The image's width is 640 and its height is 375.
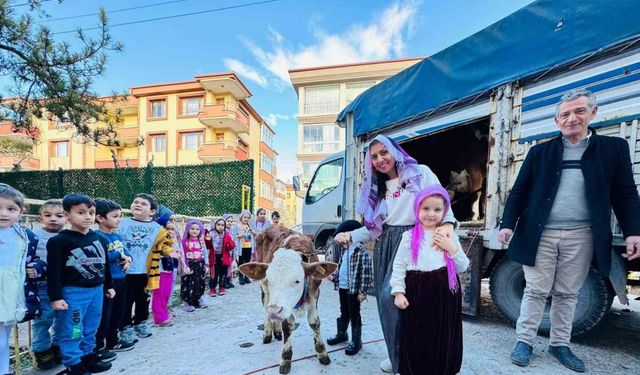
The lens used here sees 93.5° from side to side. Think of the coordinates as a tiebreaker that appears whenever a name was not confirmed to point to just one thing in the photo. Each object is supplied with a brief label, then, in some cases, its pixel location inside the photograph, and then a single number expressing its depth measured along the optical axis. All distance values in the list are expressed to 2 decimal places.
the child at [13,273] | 1.97
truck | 2.42
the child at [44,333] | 2.48
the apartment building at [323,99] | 21.83
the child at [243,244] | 6.26
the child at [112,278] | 2.77
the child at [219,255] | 5.29
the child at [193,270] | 4.25
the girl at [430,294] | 1.79
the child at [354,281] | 2.64
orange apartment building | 20.83
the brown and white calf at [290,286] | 2.17
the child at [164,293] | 3.56
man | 2.15
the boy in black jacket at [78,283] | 2.25
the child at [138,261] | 3.12
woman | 2.00
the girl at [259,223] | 6.36
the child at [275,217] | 6.54
